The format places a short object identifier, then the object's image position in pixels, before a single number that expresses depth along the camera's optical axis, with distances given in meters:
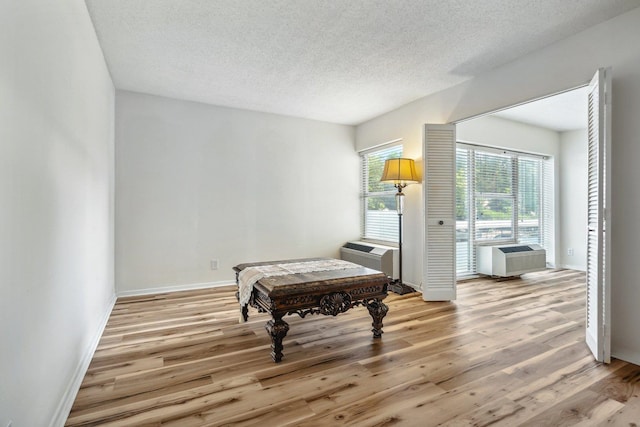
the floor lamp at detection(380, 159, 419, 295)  3.89
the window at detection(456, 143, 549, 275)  4.90
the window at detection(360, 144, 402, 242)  4.73
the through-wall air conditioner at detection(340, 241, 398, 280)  4.26
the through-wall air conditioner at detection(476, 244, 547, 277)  4.73
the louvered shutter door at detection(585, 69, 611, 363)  2.15
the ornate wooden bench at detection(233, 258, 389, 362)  2.23
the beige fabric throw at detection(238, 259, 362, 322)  2.60
